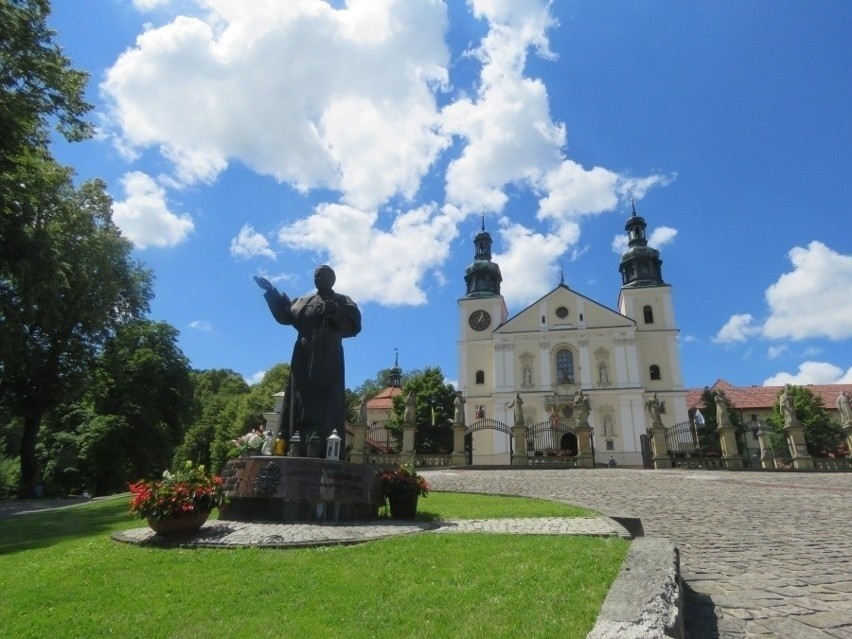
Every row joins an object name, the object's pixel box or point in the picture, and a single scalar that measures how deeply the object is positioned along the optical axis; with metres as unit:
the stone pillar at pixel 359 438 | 26.95
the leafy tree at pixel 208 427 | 47.94
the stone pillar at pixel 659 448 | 26.00
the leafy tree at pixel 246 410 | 43.97
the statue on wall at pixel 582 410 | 27.80
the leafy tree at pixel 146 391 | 27.91
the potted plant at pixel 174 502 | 6.48
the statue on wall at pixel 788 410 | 25.75
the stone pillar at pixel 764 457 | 26.33
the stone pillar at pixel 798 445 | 24.20
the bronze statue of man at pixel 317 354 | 9.33
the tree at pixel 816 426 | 45.03
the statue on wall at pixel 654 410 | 27.17
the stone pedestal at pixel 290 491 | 7.78
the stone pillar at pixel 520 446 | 26.77
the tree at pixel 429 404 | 45.50
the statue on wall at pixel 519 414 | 27.48
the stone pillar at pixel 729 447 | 24.94
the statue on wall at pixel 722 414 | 26.59
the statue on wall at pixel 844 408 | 27.19
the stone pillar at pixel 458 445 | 26.80
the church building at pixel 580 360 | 43.50
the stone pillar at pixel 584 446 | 26.52
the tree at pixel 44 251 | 13.77
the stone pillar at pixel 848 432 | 26.13
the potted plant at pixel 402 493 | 8.83
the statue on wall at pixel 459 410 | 28.22
